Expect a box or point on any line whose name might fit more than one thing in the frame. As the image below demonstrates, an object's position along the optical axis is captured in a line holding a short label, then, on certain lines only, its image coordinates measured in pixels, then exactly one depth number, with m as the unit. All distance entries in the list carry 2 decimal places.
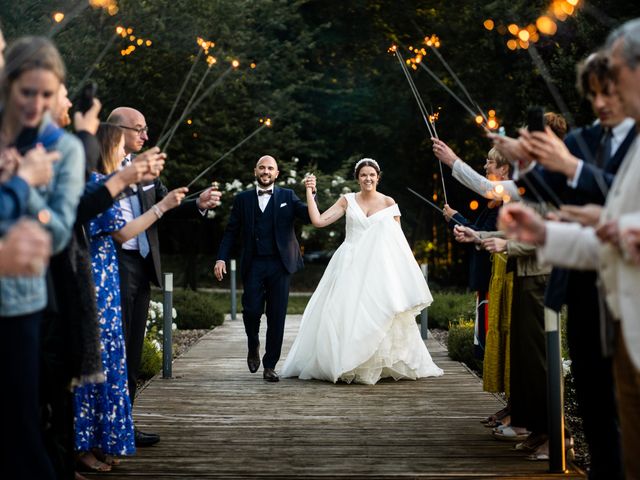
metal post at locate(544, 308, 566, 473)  4.93
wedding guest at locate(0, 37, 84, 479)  3.17
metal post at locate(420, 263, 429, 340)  12.53
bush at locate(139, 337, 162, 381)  9.28
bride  8.44
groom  8.86
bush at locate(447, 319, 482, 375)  9.91
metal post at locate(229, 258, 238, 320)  16.50
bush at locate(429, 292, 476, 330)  14.31
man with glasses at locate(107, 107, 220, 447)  5.81
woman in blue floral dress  4.91
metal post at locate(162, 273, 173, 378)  8.74
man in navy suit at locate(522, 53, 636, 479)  3.62
